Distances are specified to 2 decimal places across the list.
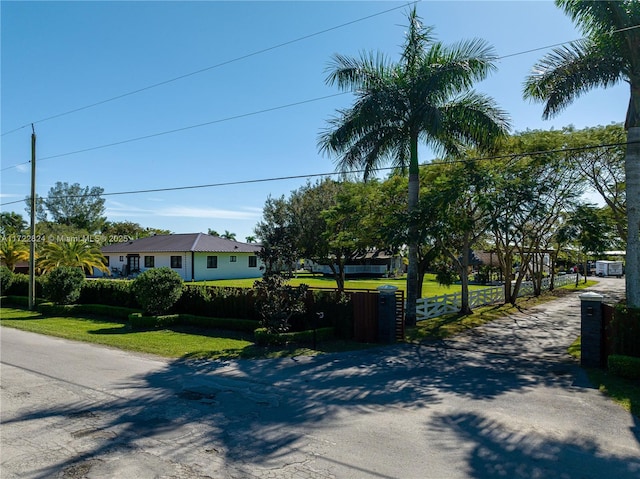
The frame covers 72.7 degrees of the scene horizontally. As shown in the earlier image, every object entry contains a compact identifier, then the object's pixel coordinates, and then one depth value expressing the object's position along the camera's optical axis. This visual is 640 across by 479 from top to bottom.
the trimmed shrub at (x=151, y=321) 16.61
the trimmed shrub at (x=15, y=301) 24.78
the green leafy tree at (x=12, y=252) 31.81
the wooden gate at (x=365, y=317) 13.66
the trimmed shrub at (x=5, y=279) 26.33
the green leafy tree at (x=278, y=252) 13.56
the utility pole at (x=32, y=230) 21.84
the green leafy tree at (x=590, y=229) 15.39
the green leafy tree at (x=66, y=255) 29.00
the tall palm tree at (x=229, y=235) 100.49
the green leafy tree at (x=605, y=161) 19.39
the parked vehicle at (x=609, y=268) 61.39
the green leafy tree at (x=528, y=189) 15.26
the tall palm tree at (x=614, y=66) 11.66
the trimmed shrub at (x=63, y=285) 21.09
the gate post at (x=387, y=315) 13.55
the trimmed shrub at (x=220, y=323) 15.41
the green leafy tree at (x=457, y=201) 15.23
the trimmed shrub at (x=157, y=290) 16.88
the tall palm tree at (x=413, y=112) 15.55
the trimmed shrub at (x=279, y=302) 13.30
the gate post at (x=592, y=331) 10.45
